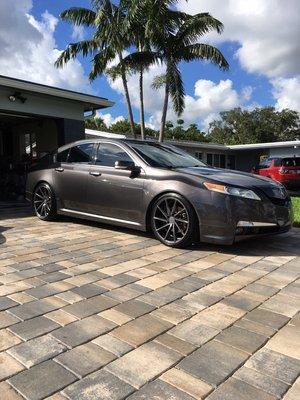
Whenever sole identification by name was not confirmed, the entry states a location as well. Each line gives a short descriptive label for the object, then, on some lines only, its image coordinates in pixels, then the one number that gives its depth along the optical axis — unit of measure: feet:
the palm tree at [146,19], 55.06
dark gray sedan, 16.49
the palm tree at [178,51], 58.75
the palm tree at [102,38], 56.75
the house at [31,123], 32.17
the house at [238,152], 89.83
